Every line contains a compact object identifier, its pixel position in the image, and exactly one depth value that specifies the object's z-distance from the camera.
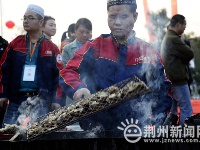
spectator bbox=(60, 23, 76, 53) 6.87
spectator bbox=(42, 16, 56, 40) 6.10
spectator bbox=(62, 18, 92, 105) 5.84
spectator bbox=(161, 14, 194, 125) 5.84
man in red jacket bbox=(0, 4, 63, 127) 4.80
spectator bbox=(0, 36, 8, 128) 6.07
